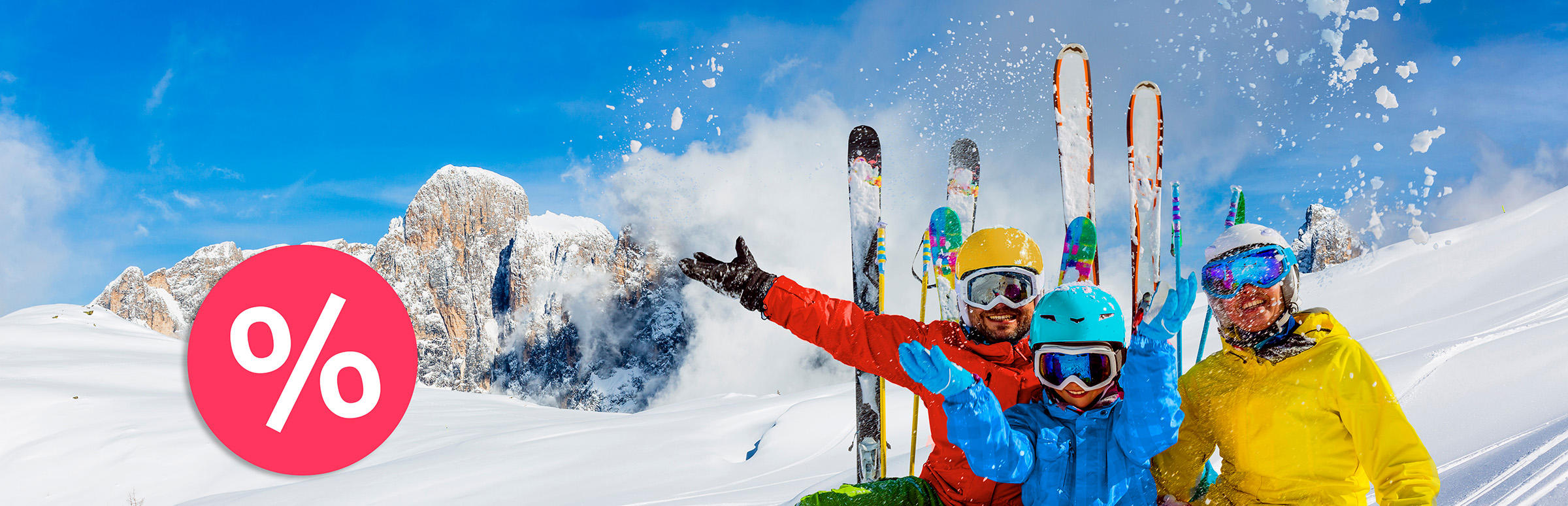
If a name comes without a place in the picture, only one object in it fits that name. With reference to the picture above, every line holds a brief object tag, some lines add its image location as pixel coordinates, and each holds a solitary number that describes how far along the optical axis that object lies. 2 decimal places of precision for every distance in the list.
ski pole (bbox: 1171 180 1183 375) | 4.22
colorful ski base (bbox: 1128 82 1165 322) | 4.26
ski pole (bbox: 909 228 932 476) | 4.23
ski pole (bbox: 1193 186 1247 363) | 3.56
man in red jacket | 2.55
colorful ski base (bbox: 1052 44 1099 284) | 4.38
